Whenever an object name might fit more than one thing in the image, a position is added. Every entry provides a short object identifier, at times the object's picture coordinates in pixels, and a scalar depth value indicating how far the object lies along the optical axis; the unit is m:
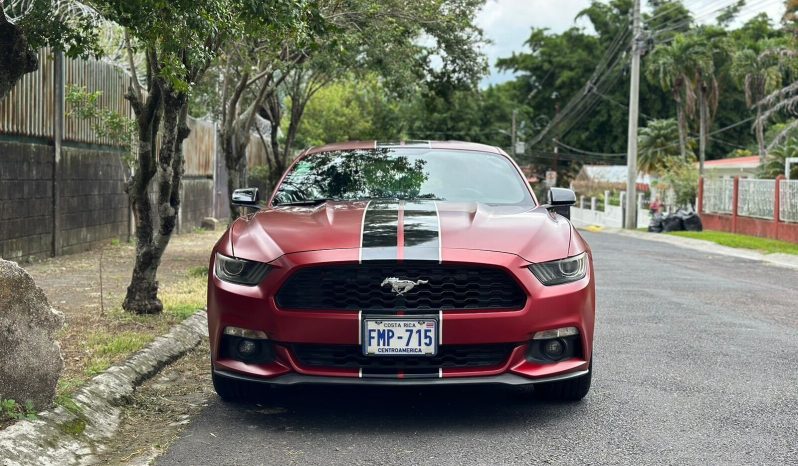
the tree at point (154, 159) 7.51
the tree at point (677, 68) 48.25
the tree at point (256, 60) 5.92
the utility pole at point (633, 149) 35.59
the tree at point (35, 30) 5.54
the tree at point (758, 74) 45.53
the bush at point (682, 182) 37.84
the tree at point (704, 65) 47.94
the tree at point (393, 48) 12.70
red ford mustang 4.86
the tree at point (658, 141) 59.66
